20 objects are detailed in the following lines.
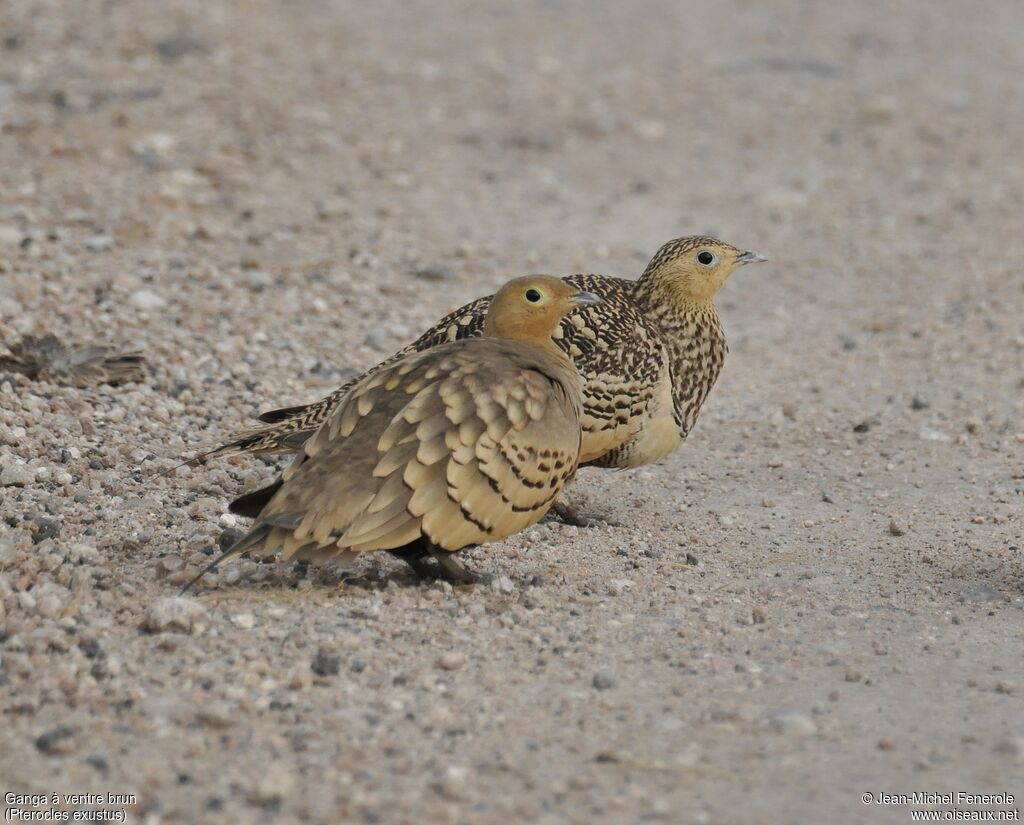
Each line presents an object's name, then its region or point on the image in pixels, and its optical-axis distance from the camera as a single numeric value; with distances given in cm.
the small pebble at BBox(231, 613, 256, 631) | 854
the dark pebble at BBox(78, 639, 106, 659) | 801
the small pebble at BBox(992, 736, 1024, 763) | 735
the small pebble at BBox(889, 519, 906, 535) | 1124
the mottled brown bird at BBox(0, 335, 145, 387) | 1235
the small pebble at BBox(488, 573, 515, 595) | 948
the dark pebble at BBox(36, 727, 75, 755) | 705
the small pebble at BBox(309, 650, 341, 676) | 802
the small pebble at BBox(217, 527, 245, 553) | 968
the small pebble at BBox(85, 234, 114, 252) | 1617
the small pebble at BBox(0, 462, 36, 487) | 1030
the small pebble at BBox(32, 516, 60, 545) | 950
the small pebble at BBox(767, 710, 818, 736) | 759
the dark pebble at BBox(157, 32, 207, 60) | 2402
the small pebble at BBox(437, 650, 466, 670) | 822
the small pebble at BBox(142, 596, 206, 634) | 833
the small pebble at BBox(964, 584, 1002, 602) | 983
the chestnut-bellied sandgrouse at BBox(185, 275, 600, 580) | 866
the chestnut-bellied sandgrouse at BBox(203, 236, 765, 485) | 1082
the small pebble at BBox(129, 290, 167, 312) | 1472
